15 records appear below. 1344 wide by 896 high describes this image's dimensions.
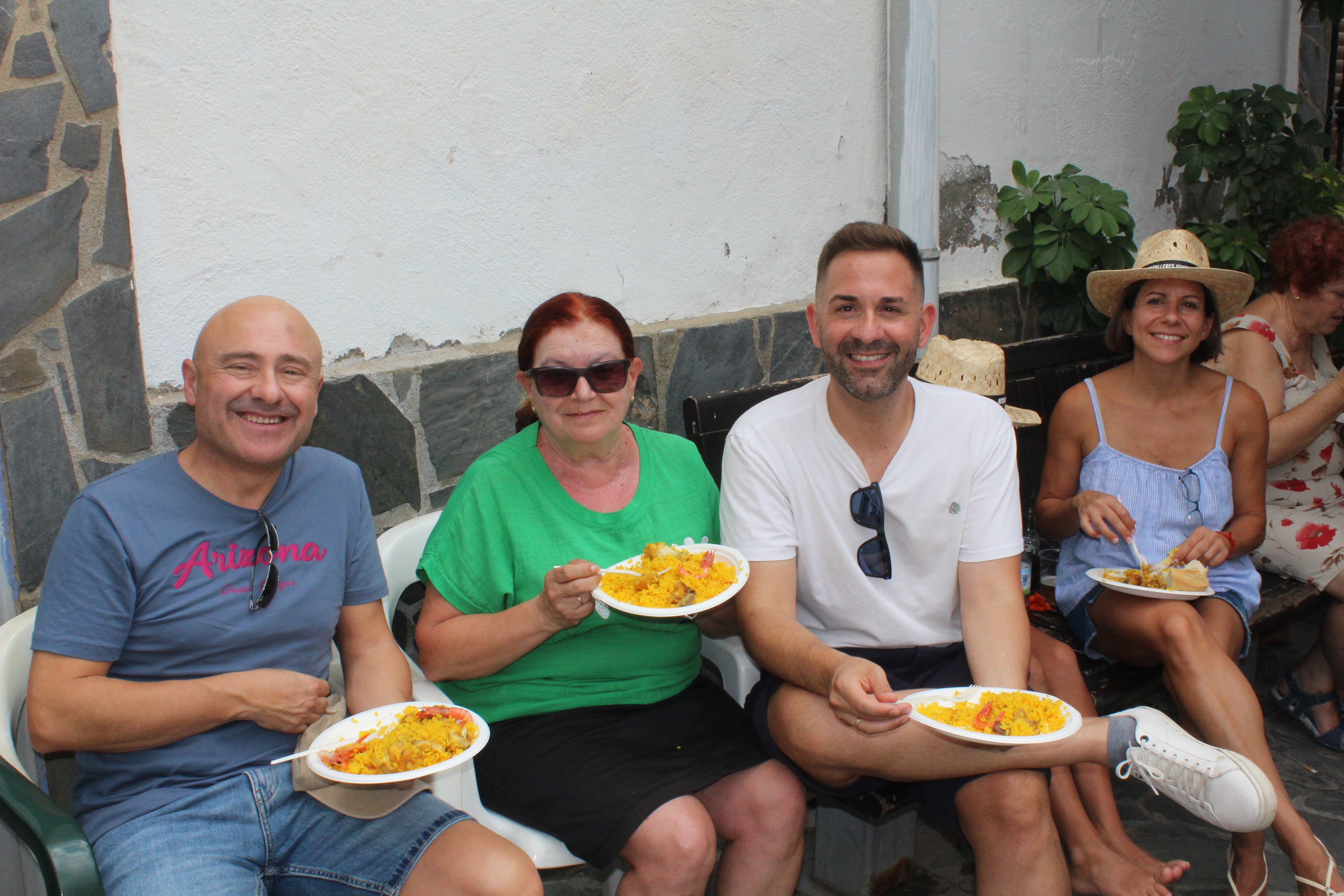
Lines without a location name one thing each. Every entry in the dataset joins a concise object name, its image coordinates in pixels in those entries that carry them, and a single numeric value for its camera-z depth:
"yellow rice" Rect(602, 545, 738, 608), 2.12
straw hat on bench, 3.34
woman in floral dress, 3.63
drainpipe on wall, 4.43
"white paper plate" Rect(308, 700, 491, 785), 1.74
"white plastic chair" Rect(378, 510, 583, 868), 2.13
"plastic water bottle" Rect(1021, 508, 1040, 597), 3.37
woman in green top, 2.12
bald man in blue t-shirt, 1.84
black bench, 2.97
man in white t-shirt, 2.39
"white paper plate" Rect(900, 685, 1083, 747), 1.85
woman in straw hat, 3.00
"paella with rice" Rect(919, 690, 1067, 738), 1.95
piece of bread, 2.78
